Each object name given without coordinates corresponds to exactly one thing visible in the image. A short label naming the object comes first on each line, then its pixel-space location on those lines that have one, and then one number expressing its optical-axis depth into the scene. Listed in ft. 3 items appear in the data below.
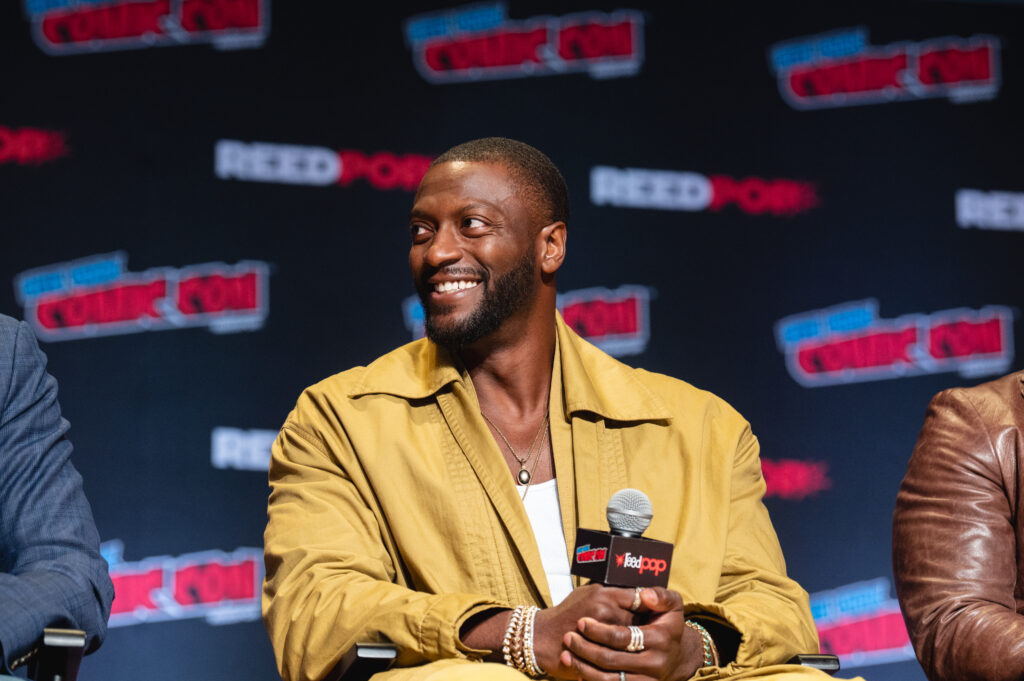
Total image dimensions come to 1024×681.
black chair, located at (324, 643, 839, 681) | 14.58
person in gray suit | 14.46
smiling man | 14.66
